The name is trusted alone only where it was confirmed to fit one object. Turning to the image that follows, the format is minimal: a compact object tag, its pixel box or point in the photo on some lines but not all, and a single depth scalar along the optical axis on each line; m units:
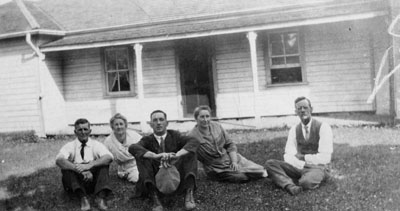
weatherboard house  12.02
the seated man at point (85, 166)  5.98
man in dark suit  5.79
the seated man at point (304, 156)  5.89
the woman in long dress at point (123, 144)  6.77
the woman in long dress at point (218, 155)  6.45
